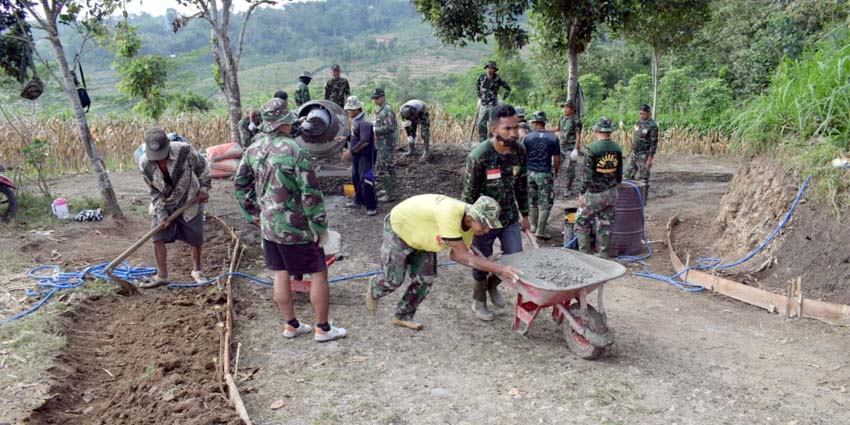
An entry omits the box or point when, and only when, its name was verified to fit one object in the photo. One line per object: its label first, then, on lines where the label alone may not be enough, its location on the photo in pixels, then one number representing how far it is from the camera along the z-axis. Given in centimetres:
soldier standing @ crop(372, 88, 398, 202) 894
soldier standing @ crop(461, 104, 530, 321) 490
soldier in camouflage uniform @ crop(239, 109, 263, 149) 828
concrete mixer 888
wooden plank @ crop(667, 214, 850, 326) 498
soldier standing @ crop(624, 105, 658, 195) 1005
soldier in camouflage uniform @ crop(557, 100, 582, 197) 1033
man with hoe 549
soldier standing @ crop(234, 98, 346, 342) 443
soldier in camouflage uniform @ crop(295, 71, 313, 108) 1235
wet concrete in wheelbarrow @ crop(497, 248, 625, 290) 421
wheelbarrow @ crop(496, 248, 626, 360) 418
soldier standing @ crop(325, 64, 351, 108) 1273
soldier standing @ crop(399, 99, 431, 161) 1208
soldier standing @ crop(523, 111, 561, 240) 786
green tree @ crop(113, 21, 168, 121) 1477
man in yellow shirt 421
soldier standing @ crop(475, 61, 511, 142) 1177
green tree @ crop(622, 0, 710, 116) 1025
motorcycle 774
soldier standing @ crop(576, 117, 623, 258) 679
